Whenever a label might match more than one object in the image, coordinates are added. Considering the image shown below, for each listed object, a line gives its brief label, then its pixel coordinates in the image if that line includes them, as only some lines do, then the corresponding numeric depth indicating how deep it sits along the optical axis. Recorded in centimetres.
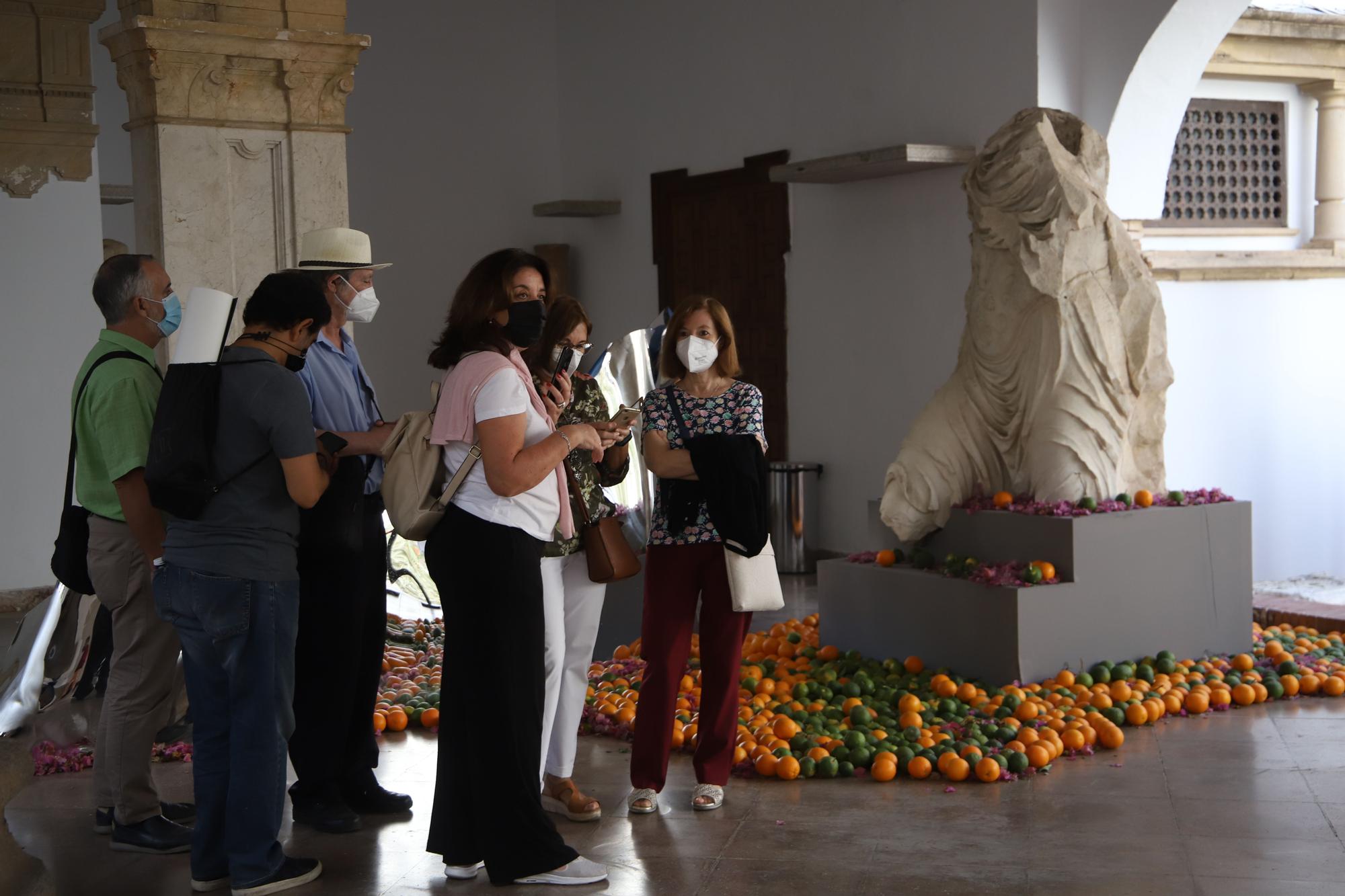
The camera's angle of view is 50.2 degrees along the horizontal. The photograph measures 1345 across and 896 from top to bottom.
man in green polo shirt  383
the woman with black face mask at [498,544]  338
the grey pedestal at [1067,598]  564
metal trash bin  973
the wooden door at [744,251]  1031
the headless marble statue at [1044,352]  610
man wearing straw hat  410
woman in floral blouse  418
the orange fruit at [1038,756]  473
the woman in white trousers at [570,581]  388
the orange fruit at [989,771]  461
